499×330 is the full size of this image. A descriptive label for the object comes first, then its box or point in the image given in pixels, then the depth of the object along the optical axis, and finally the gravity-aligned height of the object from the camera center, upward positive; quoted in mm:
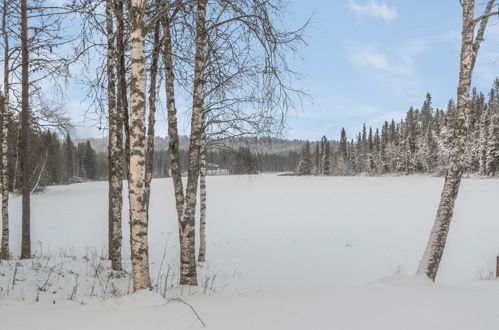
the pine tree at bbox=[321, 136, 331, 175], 79688 +2226
